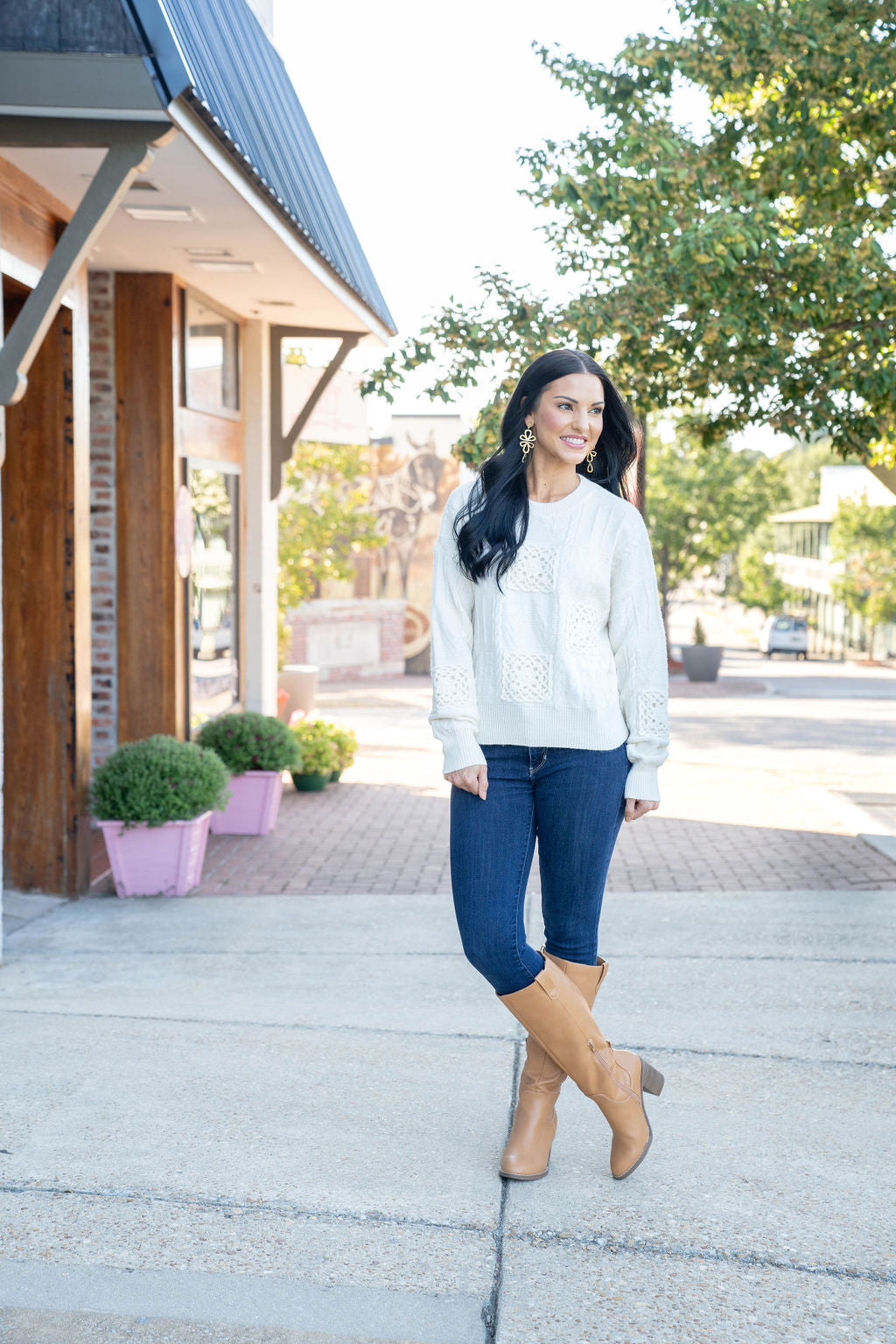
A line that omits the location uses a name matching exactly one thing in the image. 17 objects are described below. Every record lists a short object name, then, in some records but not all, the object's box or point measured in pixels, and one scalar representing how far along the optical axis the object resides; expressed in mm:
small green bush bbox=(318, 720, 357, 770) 11555
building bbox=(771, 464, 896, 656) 53281
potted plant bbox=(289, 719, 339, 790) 11062
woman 3072
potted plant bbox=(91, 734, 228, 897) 6773
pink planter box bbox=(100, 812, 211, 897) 6840
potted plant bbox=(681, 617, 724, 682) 29188
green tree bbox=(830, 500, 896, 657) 48688
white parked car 49656
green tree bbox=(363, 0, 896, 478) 7348
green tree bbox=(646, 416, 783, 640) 34344
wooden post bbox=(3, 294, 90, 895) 6543
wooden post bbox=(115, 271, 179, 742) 8141
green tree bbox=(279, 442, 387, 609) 17978
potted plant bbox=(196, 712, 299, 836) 8844
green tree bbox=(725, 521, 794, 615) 54094
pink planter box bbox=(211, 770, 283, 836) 8828
